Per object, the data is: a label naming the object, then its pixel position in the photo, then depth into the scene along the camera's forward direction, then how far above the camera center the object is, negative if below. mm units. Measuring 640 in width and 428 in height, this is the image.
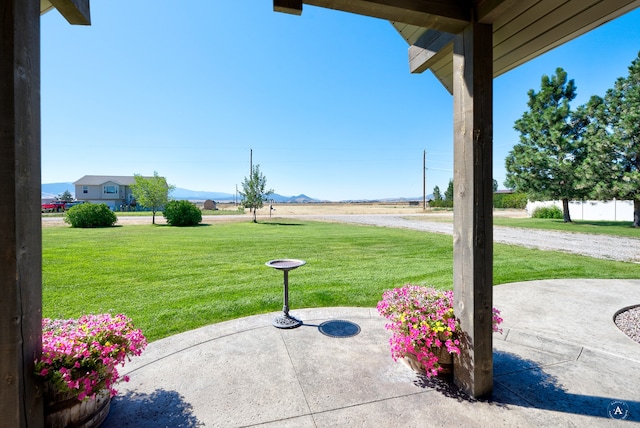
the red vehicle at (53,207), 29922 +422
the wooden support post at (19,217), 1407 -28
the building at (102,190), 44500 +3226
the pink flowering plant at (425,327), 2250 -963
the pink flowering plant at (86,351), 1591 -867
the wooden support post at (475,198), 2086 +69
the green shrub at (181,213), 18359 -207
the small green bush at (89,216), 16281 -295
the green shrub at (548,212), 24219 -462
